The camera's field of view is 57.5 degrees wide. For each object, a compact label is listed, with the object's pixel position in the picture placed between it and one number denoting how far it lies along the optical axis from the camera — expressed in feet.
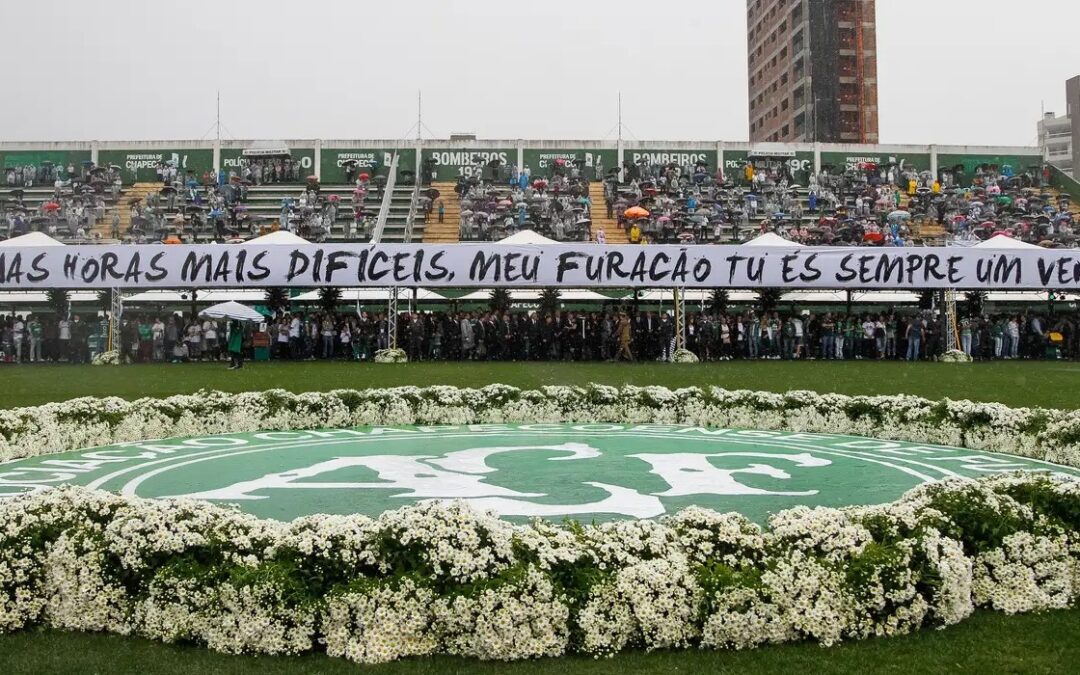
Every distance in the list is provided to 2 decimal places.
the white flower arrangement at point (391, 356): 88.43
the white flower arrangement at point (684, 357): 87.81
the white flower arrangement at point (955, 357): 90.97
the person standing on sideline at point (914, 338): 94.32
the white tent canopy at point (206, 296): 102.99
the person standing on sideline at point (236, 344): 78.02
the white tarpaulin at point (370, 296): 104.16
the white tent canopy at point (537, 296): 103.45
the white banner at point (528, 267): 85.40
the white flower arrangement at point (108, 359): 87.76
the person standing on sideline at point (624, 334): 90.38
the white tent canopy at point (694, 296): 105.18
